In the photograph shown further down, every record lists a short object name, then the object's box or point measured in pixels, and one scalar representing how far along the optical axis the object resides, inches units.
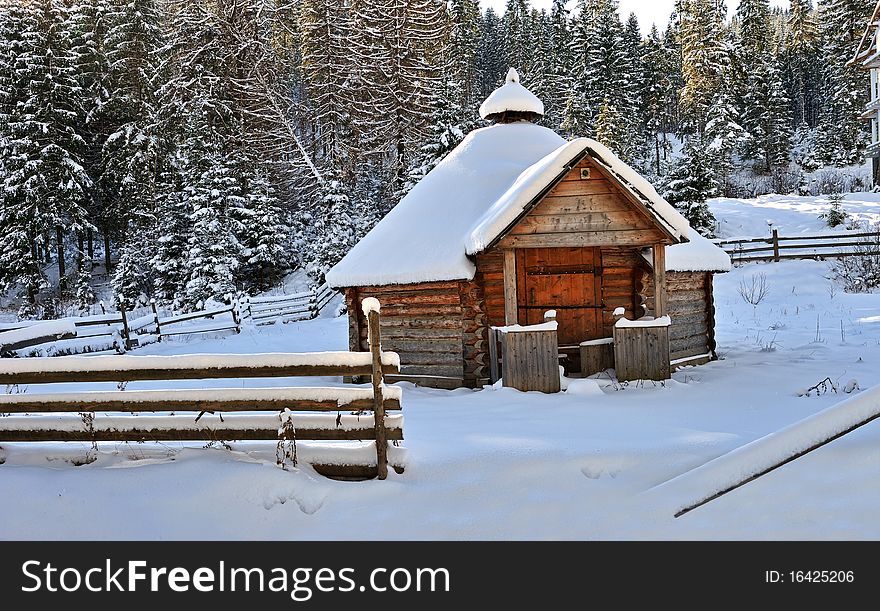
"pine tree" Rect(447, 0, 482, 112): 1737.2
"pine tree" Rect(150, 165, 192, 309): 1261.1
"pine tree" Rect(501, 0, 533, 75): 2422.5
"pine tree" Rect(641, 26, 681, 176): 2347.4
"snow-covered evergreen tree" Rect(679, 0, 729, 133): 2139.5
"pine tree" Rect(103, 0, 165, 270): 1434.5
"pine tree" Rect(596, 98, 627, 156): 1601.1
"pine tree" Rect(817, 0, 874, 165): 1934.1
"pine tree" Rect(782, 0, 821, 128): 2637.8
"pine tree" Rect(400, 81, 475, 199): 1264.8
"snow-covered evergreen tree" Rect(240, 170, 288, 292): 1334.9
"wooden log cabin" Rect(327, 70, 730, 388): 445.1
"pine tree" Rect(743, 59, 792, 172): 2101.4
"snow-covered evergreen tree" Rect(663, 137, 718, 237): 1143.0
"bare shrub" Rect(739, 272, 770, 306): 920.3
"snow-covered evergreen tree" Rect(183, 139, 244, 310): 1190.9
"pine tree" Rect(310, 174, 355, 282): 1270.9
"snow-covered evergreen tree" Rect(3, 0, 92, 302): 1263.5
